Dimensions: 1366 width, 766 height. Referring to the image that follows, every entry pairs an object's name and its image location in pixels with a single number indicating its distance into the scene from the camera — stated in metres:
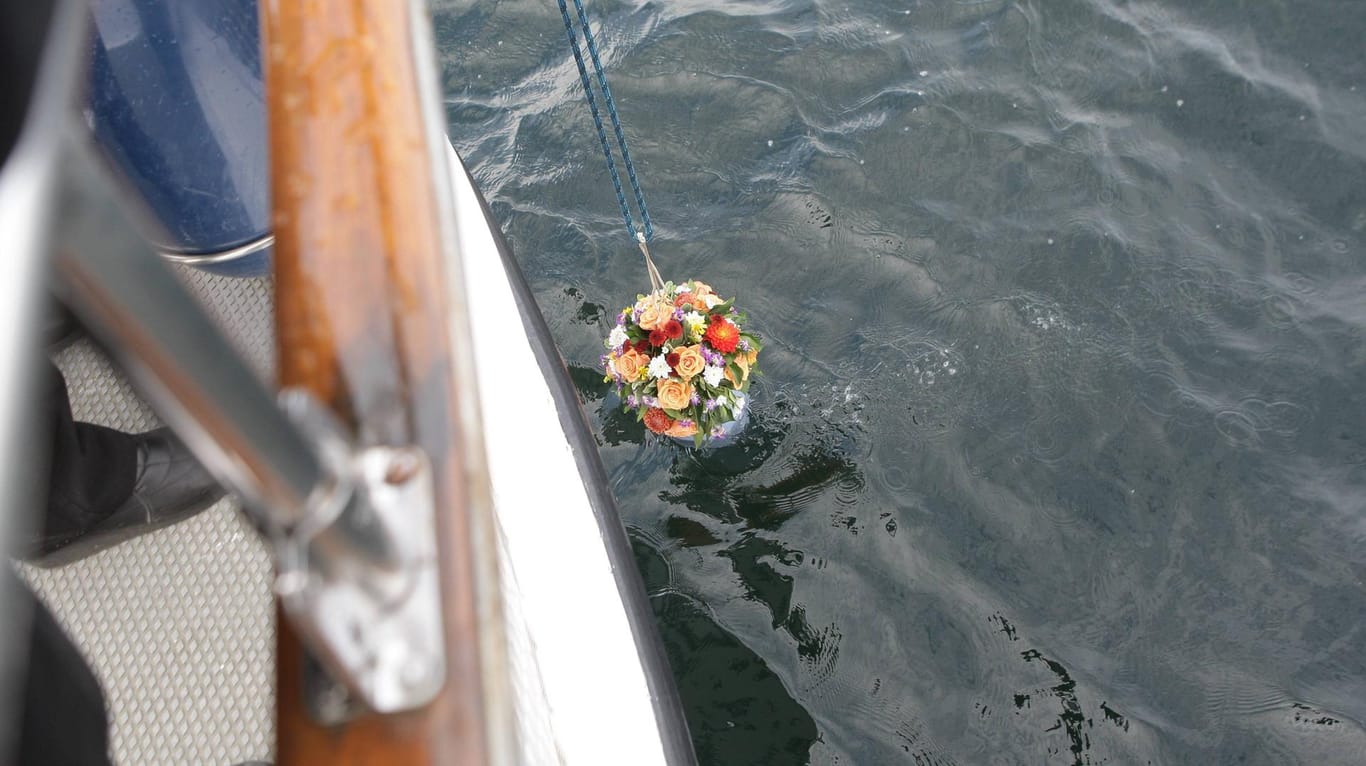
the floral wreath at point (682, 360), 3.20
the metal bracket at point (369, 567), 0.65
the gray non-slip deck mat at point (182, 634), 1.87
